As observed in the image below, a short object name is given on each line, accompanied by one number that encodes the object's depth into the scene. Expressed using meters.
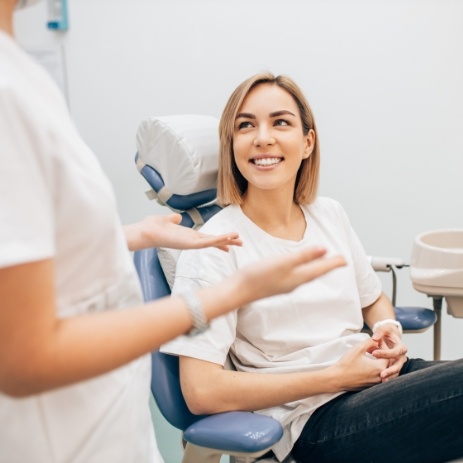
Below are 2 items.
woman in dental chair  1.25
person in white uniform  0.53
